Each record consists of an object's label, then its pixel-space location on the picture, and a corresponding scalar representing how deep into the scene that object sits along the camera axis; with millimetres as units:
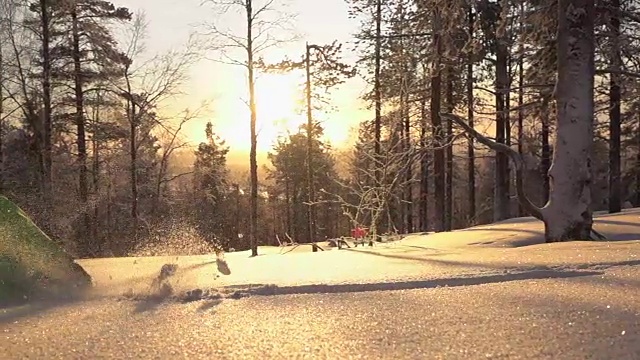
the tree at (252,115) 14953
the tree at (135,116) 22359
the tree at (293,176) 43625
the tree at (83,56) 19641
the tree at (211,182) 32094
